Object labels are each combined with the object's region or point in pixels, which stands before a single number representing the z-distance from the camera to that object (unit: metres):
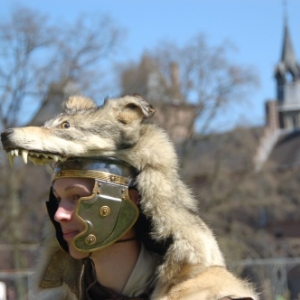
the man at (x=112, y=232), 2.89
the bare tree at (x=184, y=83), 27.12
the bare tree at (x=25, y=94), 22.52
